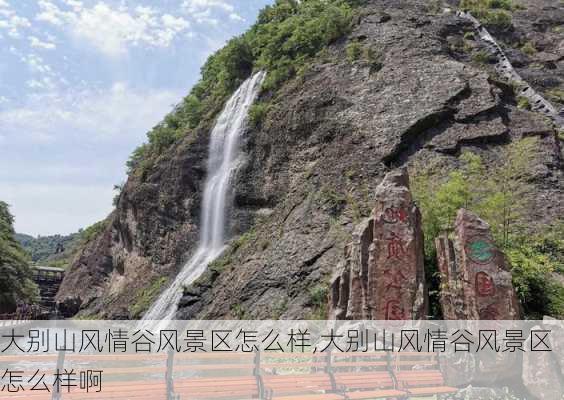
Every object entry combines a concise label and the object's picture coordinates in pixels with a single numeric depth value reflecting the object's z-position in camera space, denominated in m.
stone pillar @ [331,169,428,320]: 10.59
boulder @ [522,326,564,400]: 7.39
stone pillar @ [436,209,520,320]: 9.13
